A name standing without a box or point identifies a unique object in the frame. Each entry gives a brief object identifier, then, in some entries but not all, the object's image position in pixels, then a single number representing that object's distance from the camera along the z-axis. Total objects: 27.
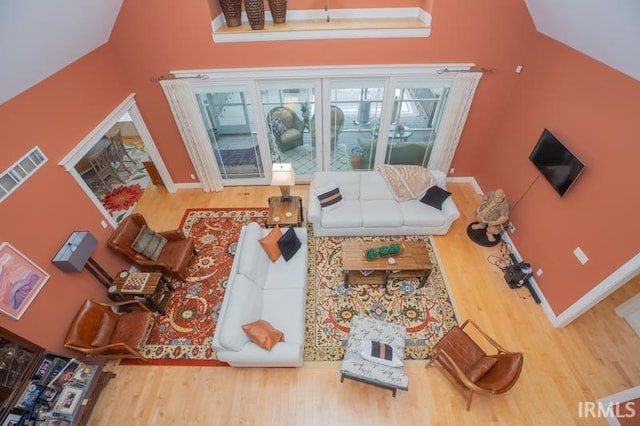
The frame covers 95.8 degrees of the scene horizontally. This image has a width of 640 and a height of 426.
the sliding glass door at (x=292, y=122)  5.30
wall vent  3.16
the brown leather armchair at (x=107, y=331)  3.63
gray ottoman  3.34
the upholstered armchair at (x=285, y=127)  5.68
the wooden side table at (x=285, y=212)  5.11
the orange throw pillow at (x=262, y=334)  3.50
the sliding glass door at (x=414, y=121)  5.29
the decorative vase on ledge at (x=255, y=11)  4.30
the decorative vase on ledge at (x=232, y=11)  4.39
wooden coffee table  4.39
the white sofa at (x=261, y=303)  3.52
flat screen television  3.85
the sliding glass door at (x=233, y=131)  5.39
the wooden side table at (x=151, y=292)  4.14
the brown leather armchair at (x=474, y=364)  3.04
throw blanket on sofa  5.39
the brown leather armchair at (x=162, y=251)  4.36
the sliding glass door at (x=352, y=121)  5.29
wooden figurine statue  4.89
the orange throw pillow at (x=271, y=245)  4.47
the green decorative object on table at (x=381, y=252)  4.46
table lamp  5.05
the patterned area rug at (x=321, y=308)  4.06
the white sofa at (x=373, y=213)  5.18
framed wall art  3.04
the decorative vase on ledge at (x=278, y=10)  4.45
